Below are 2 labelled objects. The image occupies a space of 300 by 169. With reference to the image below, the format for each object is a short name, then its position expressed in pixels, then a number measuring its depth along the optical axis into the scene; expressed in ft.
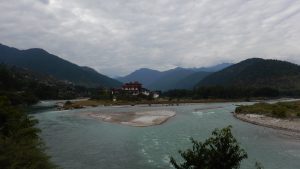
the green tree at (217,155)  31.37
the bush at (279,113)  149.13
